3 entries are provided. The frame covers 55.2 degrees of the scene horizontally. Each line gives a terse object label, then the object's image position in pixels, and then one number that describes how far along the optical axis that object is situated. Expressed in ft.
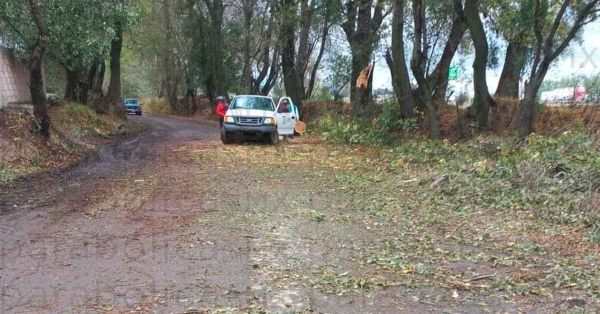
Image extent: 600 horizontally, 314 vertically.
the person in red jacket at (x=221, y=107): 75.37
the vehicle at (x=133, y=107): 156.66
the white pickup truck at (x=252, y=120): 60.49
